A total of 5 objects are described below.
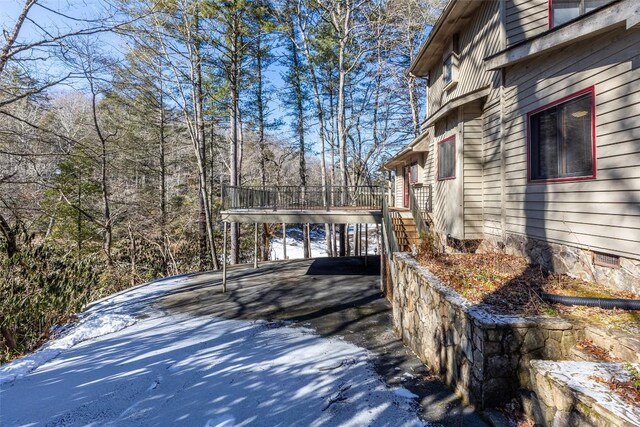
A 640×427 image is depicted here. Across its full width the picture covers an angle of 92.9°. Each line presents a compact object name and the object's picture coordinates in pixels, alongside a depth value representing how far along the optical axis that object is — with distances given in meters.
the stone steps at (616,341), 2.38
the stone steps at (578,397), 1.77
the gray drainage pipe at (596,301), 3.05
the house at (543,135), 3.51
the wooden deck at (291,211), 7.97
